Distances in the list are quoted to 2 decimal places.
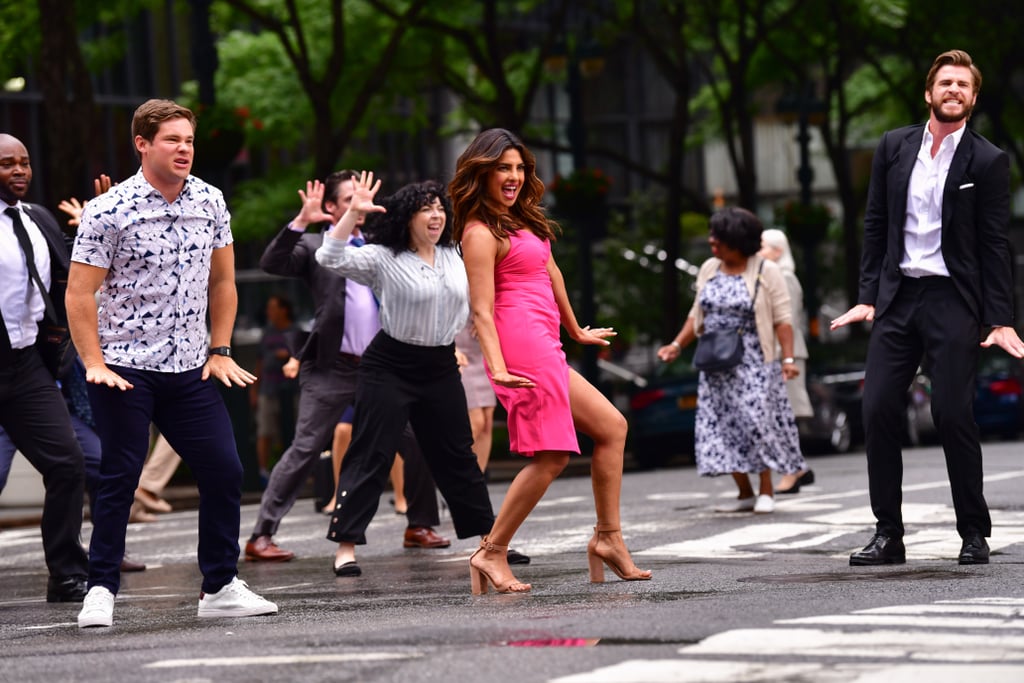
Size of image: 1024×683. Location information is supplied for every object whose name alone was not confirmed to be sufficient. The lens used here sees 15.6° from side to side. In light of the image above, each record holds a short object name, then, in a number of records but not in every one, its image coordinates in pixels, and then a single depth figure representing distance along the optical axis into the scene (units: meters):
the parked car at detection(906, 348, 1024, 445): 44.97
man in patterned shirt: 13.55
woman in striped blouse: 16.20
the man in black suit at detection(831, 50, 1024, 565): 15.32
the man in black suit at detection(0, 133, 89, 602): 15.45
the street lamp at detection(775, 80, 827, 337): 57.49
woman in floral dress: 22.43
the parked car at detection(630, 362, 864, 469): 38.68
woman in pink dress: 14.13
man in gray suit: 19.27
